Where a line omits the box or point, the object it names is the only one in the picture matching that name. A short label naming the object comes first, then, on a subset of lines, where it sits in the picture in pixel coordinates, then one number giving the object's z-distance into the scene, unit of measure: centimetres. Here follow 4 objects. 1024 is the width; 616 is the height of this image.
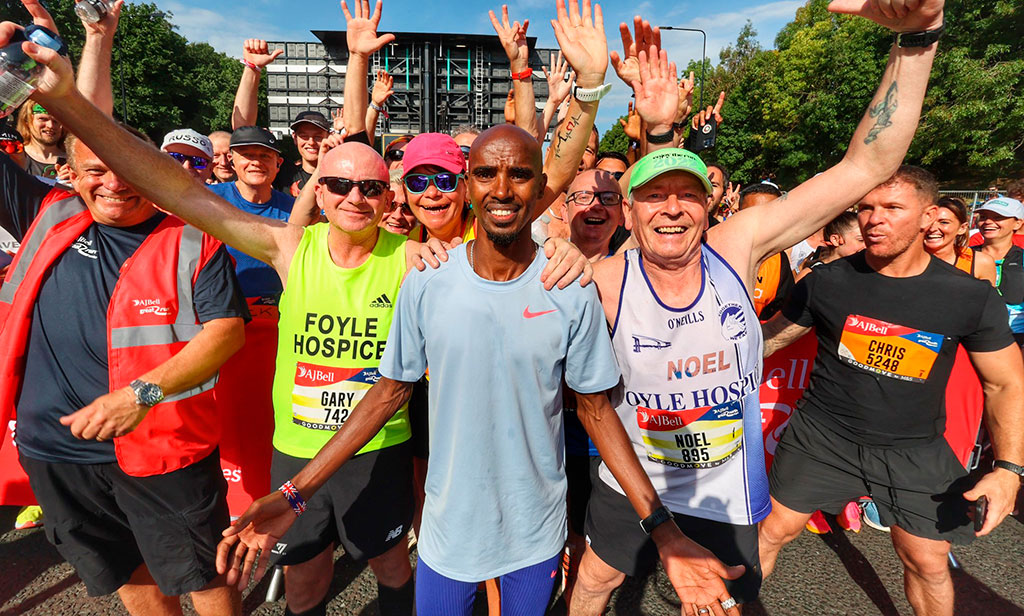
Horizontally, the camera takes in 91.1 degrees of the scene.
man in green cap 217
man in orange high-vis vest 221
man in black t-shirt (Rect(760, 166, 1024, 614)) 263
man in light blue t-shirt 179
